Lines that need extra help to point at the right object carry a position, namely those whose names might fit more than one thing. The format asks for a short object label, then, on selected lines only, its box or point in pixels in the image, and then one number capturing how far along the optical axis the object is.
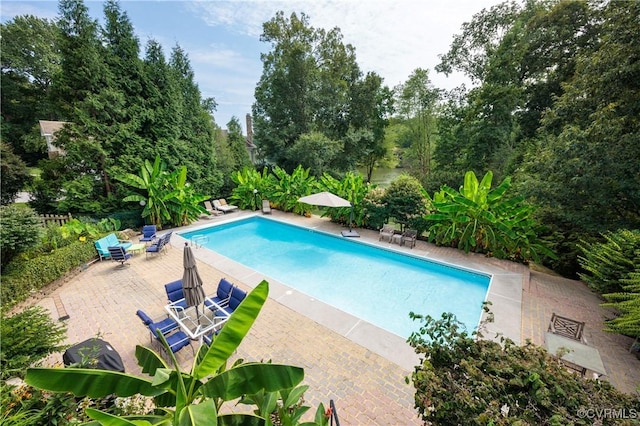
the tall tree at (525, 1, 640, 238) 7.08
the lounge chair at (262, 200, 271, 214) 17.56
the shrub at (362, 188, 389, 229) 13.08
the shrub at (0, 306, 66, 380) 3.41
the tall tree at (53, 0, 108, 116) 11.28
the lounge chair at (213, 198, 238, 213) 17.61
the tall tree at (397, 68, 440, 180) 24.96
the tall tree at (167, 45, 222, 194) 16.63
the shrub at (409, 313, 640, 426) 2.07
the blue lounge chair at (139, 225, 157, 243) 11.59
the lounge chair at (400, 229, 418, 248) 11.45
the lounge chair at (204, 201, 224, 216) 17.37
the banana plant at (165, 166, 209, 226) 13.77
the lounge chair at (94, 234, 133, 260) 9.79
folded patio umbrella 5.65
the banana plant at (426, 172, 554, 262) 9.44
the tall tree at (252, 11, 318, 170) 22.75
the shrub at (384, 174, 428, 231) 11.98
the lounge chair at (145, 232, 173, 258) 10.15
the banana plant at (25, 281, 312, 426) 1.94
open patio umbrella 13.04
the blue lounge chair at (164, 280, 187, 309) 6.41
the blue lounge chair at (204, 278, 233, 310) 6.38
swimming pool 7.88
